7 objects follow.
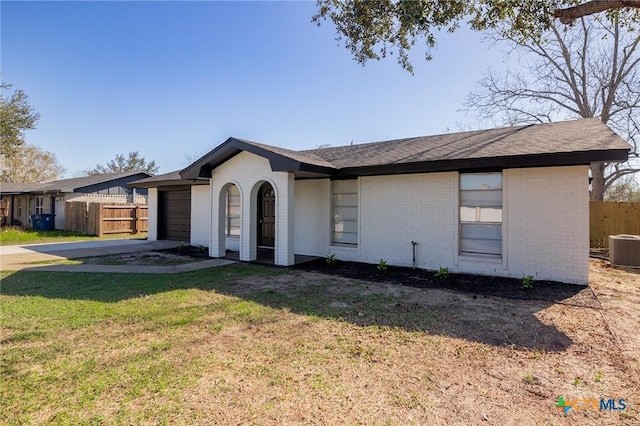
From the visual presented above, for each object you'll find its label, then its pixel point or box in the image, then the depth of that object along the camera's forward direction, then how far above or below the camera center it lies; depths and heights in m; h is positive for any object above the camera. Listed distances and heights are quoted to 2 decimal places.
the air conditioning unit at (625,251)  9.39 -1.03
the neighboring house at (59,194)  20.84 +1.29
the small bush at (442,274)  7.93 -1.44
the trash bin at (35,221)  20.20 -0.50
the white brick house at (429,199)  7.19 +0.45
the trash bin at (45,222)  20.09 -0.55
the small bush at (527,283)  6.96 -1.45
